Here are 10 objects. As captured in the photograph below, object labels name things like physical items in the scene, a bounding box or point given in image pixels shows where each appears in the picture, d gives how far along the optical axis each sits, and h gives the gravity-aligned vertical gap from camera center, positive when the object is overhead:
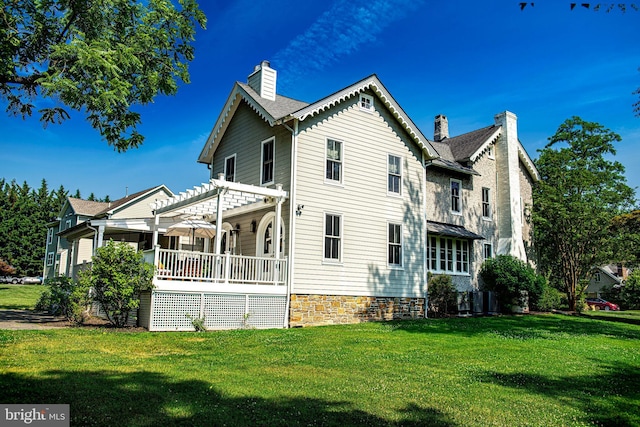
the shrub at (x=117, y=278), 12.20 +0.04
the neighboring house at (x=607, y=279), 54.84 +1.50
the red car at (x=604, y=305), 42.82 -1.18
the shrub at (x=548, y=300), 23.72 -0.48
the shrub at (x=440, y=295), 19.64 -0.30
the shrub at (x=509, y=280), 22.00 +0.43
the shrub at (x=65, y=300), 13.29 -0.68
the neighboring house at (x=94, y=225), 17.75 +2.78
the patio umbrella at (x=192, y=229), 16.48 +1.85
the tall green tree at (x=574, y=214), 24.72 +3.90
